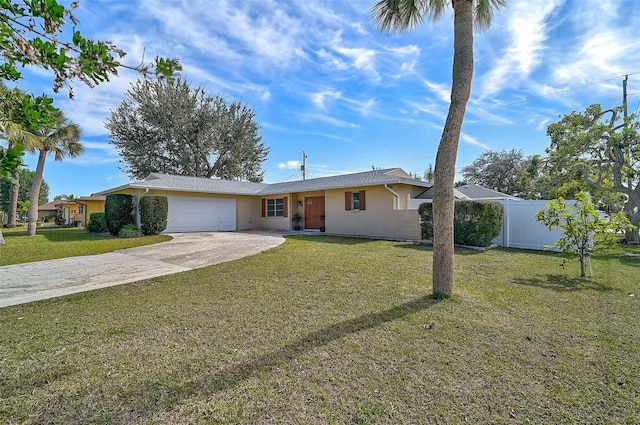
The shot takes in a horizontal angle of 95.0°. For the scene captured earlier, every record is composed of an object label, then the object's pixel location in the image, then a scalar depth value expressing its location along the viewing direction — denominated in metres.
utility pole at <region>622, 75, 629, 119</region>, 14.18
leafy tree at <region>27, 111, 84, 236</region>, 16.28
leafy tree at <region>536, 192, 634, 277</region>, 6.09
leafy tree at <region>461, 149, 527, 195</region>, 31.81
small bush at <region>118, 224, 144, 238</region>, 13.91
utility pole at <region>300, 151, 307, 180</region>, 34.84
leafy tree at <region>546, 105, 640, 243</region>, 13.27
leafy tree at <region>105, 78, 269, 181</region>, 25.08
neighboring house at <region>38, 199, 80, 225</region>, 30.15
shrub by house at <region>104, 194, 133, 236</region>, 14.91
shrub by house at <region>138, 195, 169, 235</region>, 14.20
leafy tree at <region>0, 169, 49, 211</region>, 40.37
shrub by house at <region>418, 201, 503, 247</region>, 10.20
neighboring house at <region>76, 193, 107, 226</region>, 23.83
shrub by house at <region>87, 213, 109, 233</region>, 17.48
